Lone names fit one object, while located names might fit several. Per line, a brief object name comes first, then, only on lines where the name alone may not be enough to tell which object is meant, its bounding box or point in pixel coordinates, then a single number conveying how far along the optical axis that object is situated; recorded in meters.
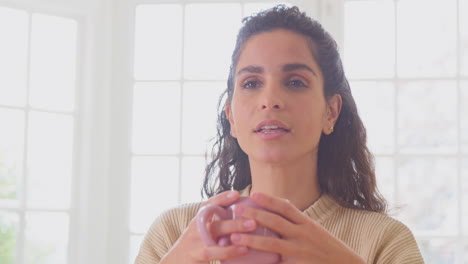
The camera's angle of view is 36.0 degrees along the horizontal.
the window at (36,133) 2.87
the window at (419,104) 2.86
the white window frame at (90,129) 3.00
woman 1.41
